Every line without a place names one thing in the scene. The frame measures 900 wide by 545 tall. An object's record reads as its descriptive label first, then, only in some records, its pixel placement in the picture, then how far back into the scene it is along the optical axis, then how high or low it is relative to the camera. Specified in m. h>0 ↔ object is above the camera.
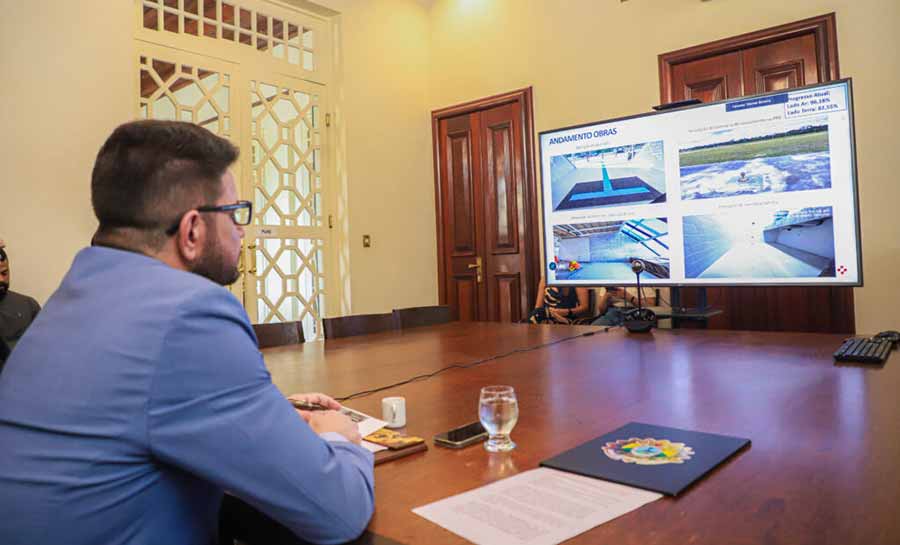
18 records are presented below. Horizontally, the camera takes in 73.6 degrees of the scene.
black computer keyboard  1.53 -0.23
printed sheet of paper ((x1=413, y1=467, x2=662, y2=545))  0.67 -0.28
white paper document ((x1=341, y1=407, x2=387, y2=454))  1.08 -0.26
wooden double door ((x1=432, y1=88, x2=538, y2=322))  4.91 +0.63
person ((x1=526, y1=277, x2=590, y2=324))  4.26 -0.21
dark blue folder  0.80 -0.27
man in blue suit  0.68 -0.15
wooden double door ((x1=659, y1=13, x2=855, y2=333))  3.60 +1.23
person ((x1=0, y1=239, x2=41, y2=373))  2.98 -0.06
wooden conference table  0.68 -0.26
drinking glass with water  0.98 -0.22
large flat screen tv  2.57 +0.36
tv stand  2.81 -0.19
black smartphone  0.99 -0.26
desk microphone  2.30 -0.18
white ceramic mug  1.12 -0.24
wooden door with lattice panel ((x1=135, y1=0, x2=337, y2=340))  3.91 +1.29
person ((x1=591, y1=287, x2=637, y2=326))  3.80 -0.20
